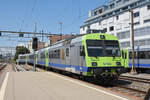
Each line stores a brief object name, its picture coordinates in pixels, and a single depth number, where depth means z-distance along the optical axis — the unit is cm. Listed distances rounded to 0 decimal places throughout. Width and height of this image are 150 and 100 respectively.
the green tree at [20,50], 9631
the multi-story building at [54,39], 7493
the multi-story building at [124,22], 4012
